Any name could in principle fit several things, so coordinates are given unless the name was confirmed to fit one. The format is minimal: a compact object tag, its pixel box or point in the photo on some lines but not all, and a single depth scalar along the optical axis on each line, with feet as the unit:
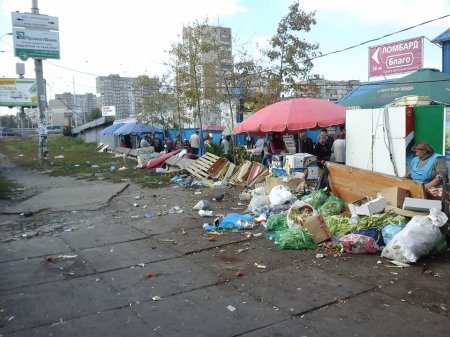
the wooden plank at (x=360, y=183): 20.80
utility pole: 65.46
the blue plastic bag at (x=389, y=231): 18.42
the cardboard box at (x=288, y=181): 30.58
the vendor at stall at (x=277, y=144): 40.52
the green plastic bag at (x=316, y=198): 25.84
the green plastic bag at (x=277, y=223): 23.20
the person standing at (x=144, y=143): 79.35
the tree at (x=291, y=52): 53.26
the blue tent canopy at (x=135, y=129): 86.85
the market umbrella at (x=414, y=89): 34.91
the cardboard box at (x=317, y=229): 19.83
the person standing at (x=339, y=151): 34.55
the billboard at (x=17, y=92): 172.45
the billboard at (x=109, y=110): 182.76
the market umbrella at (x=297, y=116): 33.09
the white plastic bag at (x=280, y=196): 27.13
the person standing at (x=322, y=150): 38.50
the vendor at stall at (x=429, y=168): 20.35
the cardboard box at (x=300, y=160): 31.94
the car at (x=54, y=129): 284.57
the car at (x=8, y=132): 256.93
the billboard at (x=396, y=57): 55.83
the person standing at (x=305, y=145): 40.21
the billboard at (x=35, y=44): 64.34
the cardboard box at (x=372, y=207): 20.81
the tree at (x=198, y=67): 59.82
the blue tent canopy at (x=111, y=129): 99.60
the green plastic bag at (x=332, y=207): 24.27
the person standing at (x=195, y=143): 68.85
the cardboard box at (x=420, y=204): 18.74
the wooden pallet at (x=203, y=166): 44.76
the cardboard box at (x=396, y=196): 20.57
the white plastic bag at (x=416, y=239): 16.81
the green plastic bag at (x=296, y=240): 19.62
